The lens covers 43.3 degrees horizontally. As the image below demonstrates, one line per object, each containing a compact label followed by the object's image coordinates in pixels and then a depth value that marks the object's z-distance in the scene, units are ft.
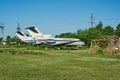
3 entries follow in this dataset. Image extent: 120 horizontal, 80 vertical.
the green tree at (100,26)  177.38
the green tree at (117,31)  147.70
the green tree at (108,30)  161.08
